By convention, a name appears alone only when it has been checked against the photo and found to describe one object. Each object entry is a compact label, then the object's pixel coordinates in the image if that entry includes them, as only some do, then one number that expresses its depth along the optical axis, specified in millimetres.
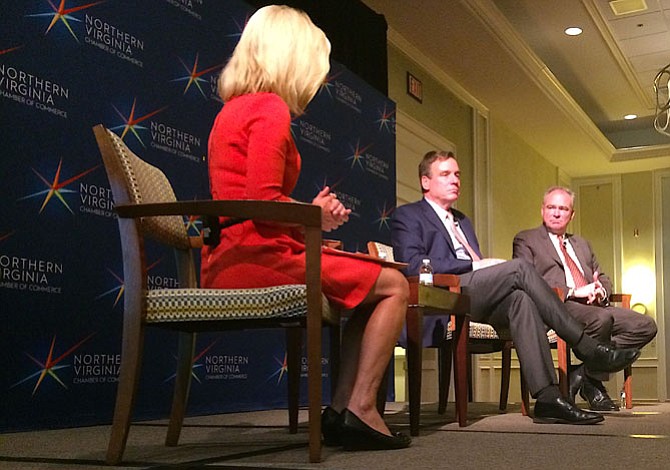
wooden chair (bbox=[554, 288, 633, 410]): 3602
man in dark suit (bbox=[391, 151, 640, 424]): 2977
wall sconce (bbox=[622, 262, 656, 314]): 9727
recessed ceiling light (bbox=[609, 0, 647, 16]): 6305
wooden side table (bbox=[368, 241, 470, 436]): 2699
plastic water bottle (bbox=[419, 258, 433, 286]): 3391
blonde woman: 1977
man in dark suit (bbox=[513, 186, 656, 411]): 4023
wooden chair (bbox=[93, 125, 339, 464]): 1855
